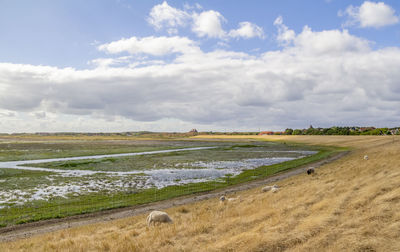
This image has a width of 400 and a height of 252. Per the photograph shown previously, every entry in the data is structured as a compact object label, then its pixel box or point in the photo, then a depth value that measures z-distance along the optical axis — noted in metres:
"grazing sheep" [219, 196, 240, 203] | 22.35
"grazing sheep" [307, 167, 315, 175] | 35.34
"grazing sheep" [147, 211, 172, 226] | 15.77
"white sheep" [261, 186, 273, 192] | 25.52
